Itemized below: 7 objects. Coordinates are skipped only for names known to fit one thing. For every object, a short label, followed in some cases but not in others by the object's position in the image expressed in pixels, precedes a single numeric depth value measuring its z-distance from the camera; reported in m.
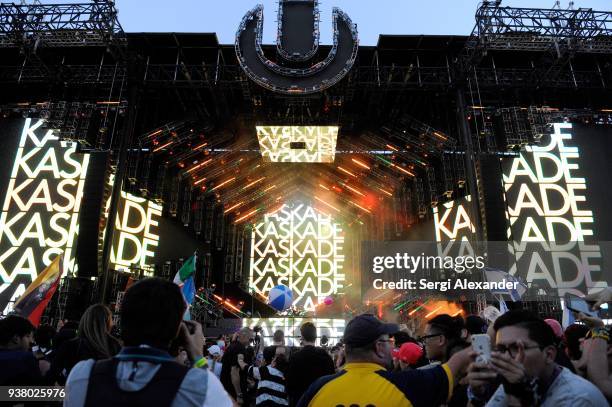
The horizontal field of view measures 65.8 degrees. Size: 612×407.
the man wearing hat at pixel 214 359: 6.62
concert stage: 13.97
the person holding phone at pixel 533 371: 1.85
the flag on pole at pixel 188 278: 5.25
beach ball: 10.95
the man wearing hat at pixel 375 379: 2.32
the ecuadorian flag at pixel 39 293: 6.51
